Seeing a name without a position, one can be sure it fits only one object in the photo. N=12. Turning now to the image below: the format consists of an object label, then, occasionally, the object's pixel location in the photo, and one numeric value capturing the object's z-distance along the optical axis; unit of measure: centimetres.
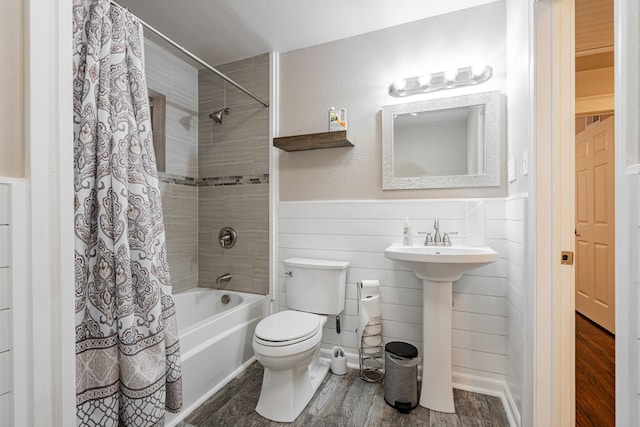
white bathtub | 154
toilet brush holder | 187
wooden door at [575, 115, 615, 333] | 250
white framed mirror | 171
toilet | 145
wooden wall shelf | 190
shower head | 234
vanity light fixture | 172
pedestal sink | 151
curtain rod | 153
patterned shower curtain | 93
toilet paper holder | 180
